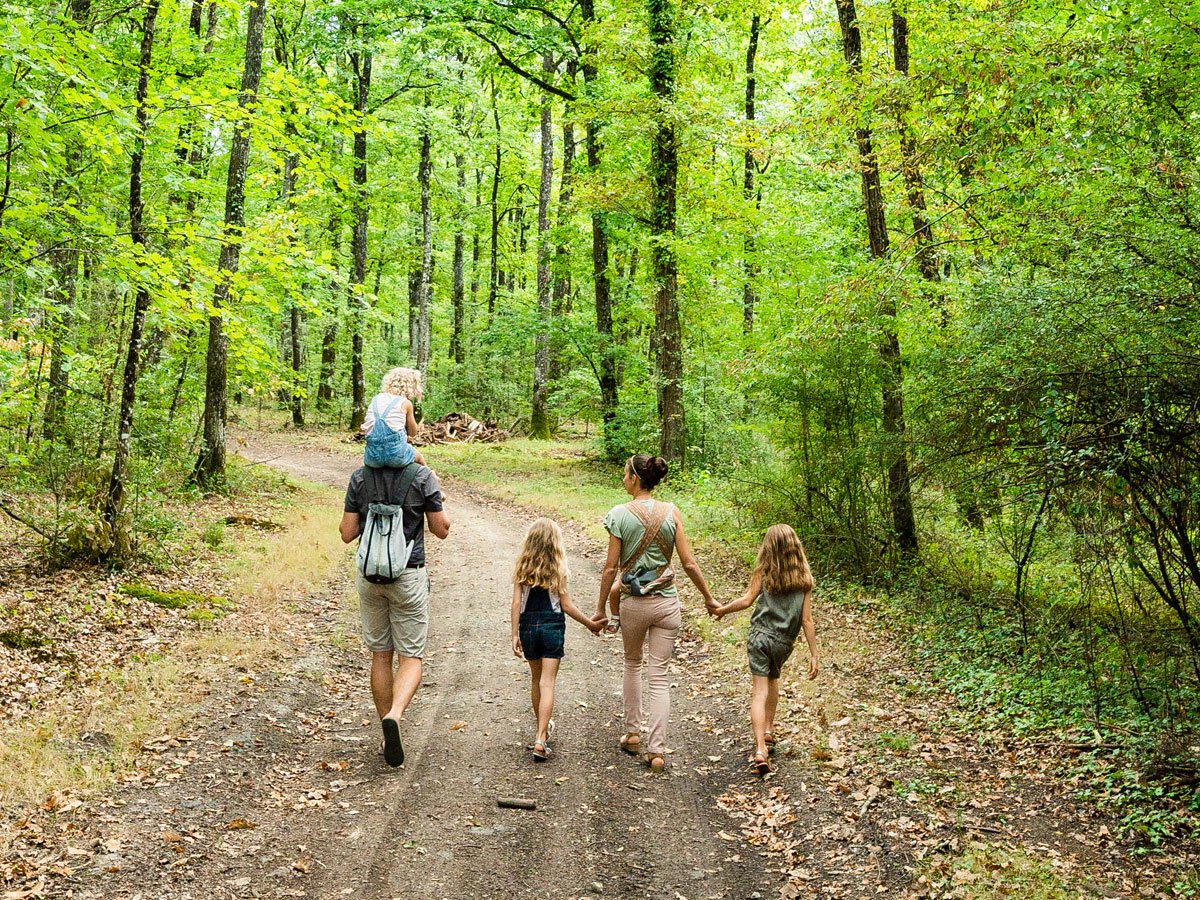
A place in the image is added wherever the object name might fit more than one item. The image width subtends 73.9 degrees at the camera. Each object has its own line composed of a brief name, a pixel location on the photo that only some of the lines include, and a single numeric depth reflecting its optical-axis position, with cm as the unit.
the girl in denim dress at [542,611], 638
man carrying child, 612
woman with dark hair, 644
